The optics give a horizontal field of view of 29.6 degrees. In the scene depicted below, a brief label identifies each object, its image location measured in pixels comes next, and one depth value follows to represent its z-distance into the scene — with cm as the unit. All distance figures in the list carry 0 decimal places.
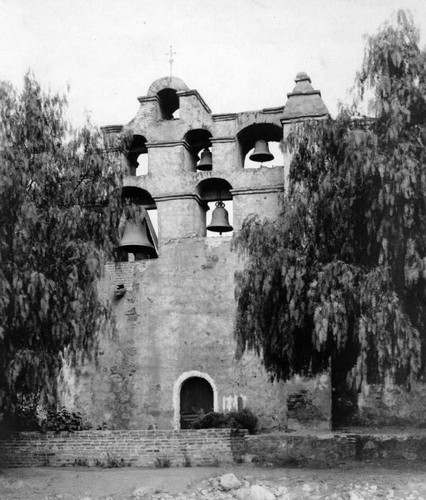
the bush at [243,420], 1612
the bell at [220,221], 1919
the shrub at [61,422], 1514
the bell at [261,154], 1878
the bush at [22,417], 1474
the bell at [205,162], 1953
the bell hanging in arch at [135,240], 1889
